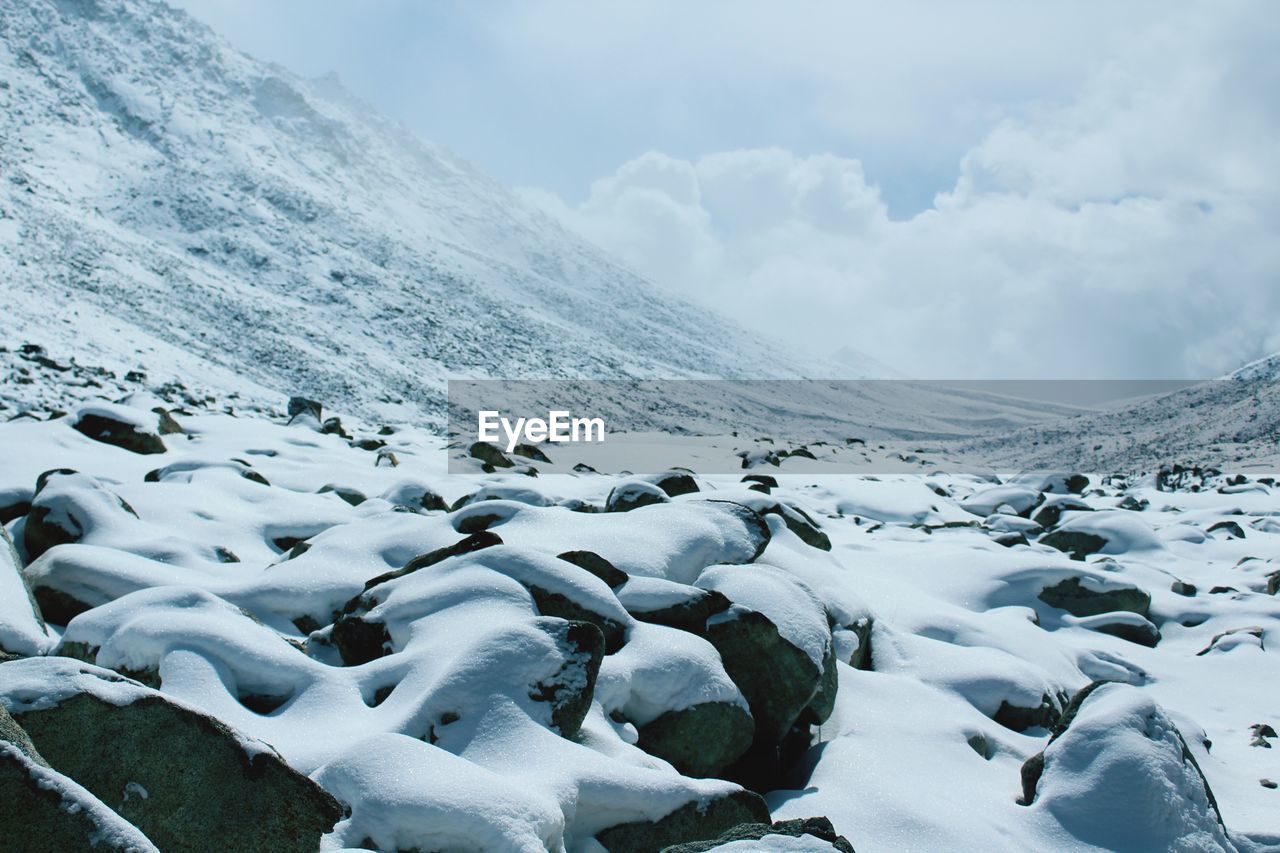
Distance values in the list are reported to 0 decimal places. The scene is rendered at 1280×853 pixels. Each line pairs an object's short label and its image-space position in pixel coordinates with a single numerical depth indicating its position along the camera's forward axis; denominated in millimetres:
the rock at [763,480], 14949
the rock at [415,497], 10086
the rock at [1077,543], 12539
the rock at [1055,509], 14523
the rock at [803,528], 9461
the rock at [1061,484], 19656
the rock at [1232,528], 14123
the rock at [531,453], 17719
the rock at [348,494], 10453
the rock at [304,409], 18419
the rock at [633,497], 8828
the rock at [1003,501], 16016
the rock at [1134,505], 18250
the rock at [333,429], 16891
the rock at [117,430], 11430
